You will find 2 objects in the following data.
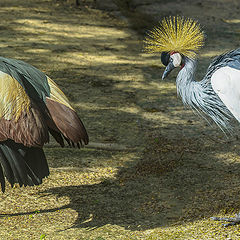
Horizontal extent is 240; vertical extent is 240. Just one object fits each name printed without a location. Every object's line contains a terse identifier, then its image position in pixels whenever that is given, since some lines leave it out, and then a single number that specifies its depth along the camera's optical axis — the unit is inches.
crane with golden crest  346.6
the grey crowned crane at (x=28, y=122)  294.2
